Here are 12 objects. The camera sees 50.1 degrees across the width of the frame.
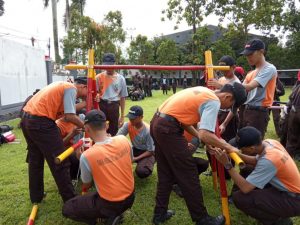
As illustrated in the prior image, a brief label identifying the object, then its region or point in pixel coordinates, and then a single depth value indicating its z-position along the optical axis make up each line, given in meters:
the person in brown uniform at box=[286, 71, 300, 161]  5.50
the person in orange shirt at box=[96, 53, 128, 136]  5.89
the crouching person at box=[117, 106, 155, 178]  4.99
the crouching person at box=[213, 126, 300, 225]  3.08
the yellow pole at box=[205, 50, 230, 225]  3.66
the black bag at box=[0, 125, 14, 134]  8.66
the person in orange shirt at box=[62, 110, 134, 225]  3.13
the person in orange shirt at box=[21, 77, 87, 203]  3.71
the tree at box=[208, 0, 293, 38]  23.98
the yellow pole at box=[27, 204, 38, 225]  3.76
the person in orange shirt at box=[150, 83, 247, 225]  3.19
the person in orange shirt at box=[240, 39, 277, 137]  4.12
